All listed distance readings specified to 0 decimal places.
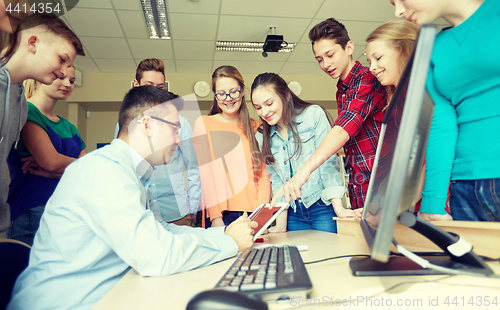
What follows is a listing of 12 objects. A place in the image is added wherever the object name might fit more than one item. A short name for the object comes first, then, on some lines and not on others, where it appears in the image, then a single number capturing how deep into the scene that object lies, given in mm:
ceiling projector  3568
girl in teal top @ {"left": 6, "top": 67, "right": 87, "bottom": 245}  1291
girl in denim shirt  1347
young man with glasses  646
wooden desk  420
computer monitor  376
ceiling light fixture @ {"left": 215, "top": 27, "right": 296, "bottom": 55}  3582
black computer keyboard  423
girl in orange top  1561
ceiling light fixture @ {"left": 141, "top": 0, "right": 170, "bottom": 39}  3012
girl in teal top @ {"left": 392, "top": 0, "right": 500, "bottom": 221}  717
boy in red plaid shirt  1151
